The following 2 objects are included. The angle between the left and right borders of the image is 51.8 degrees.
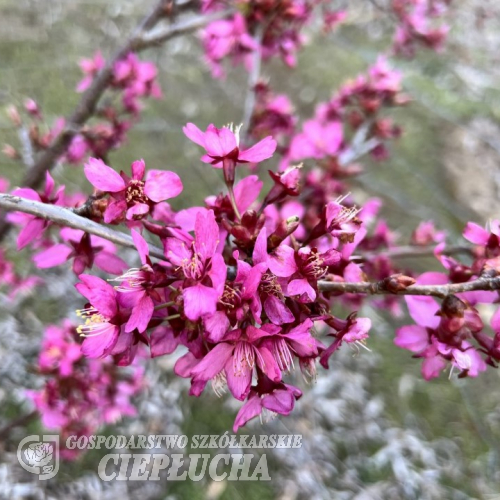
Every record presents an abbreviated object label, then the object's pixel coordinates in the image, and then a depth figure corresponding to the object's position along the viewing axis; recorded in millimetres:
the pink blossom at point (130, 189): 132
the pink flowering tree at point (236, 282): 122
